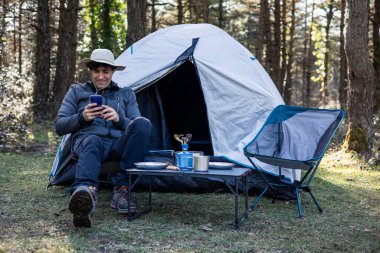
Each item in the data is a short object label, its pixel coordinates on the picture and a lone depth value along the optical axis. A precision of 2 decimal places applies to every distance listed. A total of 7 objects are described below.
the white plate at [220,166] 3.57
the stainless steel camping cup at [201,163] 3.39
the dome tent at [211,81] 4.82
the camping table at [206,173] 3.29
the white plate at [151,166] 3.45
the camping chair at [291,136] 4.41
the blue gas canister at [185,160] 3.45
